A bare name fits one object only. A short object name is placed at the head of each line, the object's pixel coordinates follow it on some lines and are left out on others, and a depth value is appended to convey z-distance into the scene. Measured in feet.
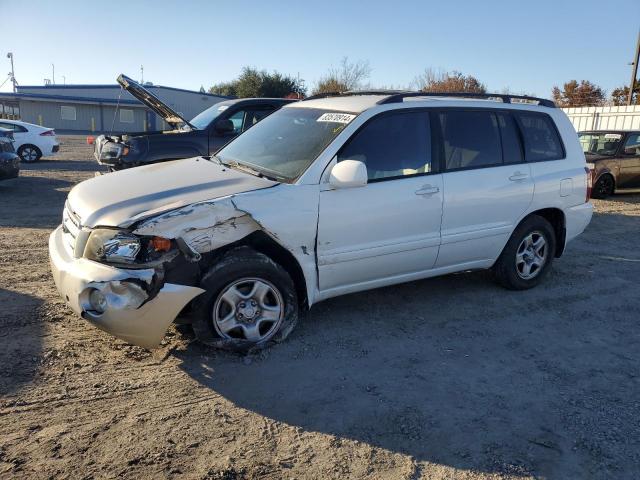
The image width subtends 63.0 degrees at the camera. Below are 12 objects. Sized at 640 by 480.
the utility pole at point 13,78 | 161.30
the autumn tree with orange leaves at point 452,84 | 132.30
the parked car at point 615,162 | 39.93
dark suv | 24.88
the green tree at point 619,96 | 137.75
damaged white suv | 11.40
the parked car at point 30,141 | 56.08
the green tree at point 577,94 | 148.66
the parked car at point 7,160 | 34.76
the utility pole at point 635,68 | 87.08
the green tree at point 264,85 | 178.81
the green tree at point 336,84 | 126.82
